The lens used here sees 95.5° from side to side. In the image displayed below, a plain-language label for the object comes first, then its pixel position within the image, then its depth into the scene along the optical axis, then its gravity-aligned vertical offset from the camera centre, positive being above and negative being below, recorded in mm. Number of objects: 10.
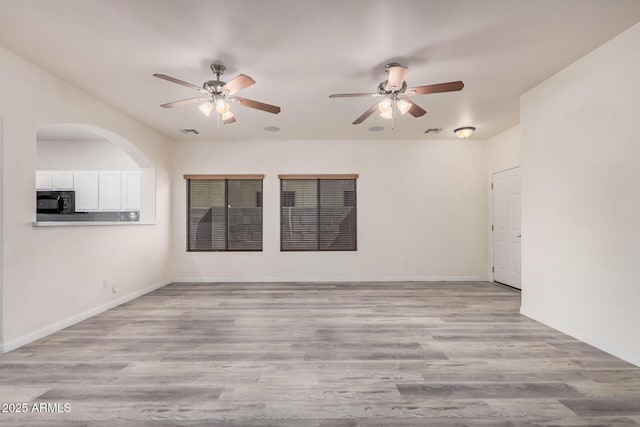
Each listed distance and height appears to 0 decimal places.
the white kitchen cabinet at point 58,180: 5508 +651
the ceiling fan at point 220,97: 2708 +1162
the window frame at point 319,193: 5617 +403
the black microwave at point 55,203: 5176 +208
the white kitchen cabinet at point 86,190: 5504 +460
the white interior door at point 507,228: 4816 -249
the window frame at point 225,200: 5598 +271
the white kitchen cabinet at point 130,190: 5559 +463
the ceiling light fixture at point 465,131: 4777 +1365
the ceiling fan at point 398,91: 2584 +1170
